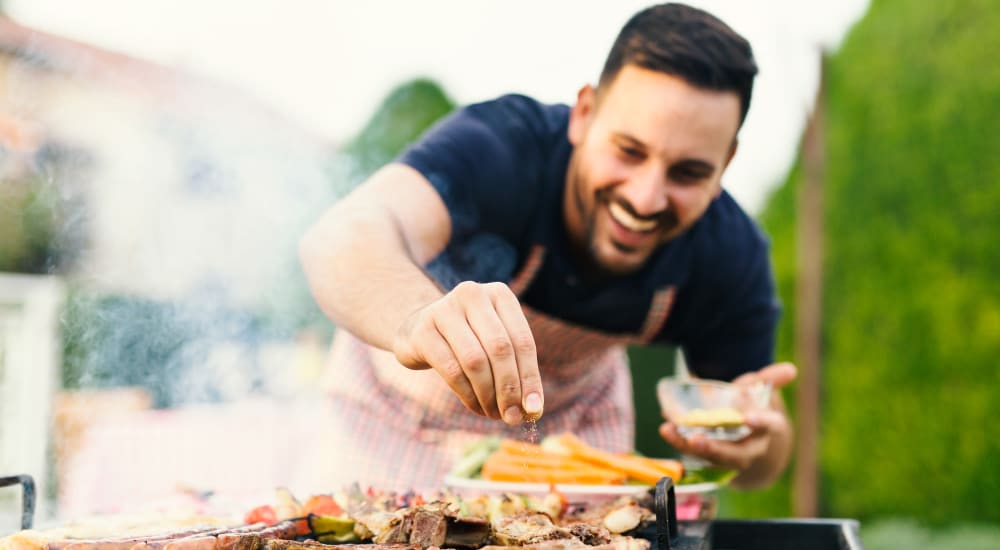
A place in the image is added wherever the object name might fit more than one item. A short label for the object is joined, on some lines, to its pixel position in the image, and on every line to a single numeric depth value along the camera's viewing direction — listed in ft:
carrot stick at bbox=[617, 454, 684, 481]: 6.75
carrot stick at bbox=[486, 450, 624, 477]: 6.51
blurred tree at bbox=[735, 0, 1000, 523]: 18.43
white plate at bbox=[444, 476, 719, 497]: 5.98
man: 6.56
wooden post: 19.70
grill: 5.10
